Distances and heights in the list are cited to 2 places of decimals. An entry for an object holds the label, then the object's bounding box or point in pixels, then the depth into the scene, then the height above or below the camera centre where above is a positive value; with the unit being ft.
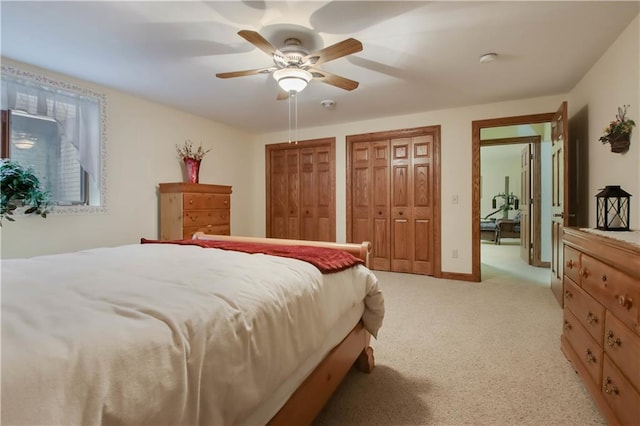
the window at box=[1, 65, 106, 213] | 8.79 +2.44
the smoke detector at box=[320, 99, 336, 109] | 12.14 +4.40
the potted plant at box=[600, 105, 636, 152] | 6.77 +1.79
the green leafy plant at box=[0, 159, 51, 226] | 8.00 +0.58
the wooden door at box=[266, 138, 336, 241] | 16.14 +1.18
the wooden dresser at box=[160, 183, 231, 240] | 11.55 +0.10
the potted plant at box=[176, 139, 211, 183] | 12.94 +2.29
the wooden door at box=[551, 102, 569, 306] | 9.38 +0.67
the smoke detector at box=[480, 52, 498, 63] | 8.23 +4.20
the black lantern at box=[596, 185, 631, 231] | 6.14 +0.05
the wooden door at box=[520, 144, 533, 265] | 16.20 +0.26
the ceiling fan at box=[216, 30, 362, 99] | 6.83 +3.42
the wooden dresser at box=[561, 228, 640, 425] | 3.84 -1.70
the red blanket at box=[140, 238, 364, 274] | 4.80 -0.73
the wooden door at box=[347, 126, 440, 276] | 13.84 +0.67
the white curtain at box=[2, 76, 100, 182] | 8.70 +3.17
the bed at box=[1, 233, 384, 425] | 1.82 -0.98
